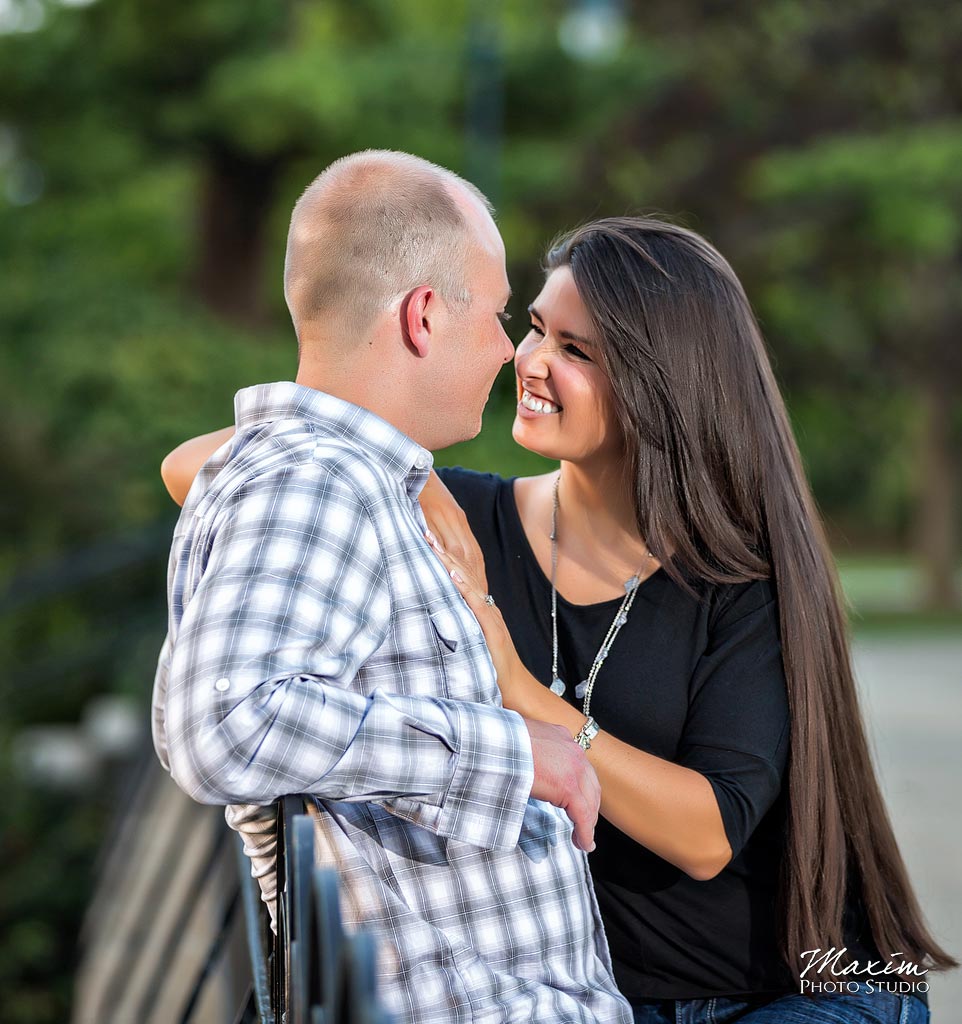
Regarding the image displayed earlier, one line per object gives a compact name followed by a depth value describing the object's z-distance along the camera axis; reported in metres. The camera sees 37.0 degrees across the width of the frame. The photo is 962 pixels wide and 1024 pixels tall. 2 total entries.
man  1.77
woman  2.66
